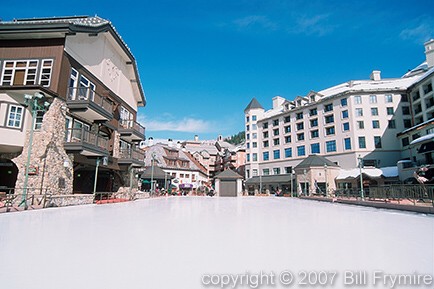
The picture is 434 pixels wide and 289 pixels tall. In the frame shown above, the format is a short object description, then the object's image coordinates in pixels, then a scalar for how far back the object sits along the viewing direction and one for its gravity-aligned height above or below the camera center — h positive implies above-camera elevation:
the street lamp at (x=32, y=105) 12.83 +4.44
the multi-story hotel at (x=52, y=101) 14.30 +5.25
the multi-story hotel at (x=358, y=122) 39.31 +11.17
